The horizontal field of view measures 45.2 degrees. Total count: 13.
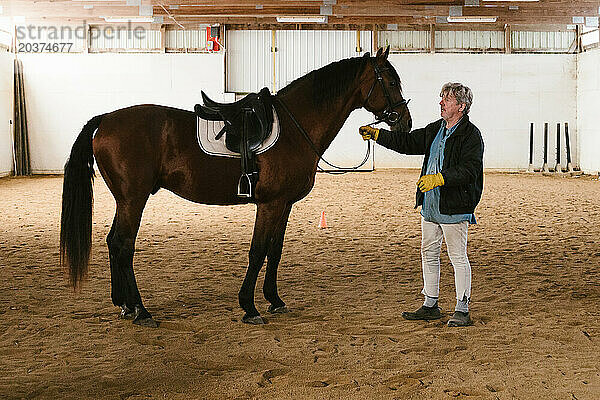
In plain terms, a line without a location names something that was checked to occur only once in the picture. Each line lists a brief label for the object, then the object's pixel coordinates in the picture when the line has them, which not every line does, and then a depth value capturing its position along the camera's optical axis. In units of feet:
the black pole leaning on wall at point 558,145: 70.90
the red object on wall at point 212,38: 70.38
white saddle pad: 15.15
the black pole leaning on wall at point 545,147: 70.54
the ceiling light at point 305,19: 61.21
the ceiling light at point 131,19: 60.34
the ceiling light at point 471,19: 60.59
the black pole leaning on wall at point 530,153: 71.36
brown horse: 15.03
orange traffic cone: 30.45
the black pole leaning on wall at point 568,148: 69.67
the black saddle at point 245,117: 15.05
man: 14.12
